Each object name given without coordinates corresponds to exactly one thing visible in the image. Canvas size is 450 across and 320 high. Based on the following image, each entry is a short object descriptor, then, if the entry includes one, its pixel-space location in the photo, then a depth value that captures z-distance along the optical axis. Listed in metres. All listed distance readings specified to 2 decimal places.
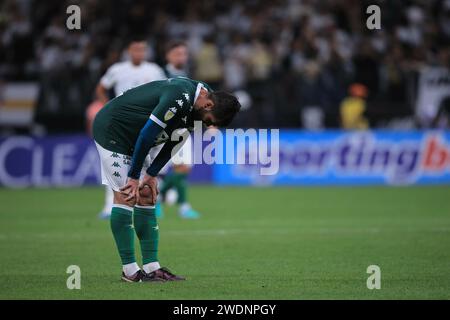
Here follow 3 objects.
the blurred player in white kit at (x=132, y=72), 14.48
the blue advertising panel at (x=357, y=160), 22.69
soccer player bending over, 8.70
